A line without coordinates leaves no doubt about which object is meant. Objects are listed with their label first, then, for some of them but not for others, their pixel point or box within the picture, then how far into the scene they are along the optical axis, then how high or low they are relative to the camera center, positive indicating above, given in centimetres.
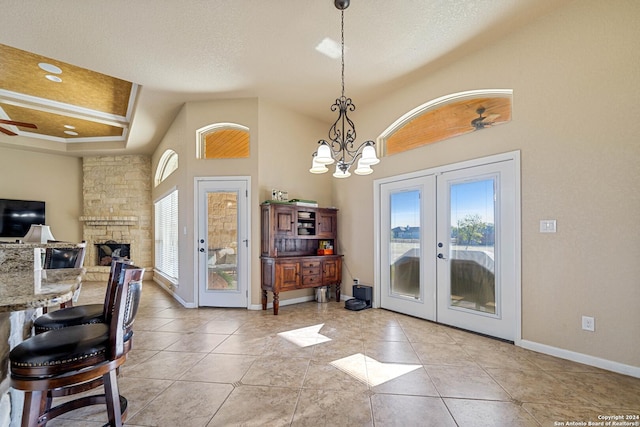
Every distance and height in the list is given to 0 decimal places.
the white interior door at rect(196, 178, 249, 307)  465 -33
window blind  579 -40
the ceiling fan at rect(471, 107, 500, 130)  343 +117
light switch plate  288 -9
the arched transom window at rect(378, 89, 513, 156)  341 +131
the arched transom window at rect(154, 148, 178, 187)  599 +119
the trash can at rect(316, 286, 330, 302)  504 -133
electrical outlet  263 -98
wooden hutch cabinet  440 -53
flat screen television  689 +7
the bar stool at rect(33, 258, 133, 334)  190 -68
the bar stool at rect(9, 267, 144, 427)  134 -69
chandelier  263 +55
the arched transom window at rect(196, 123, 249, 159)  483 +129
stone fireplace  767 +25
